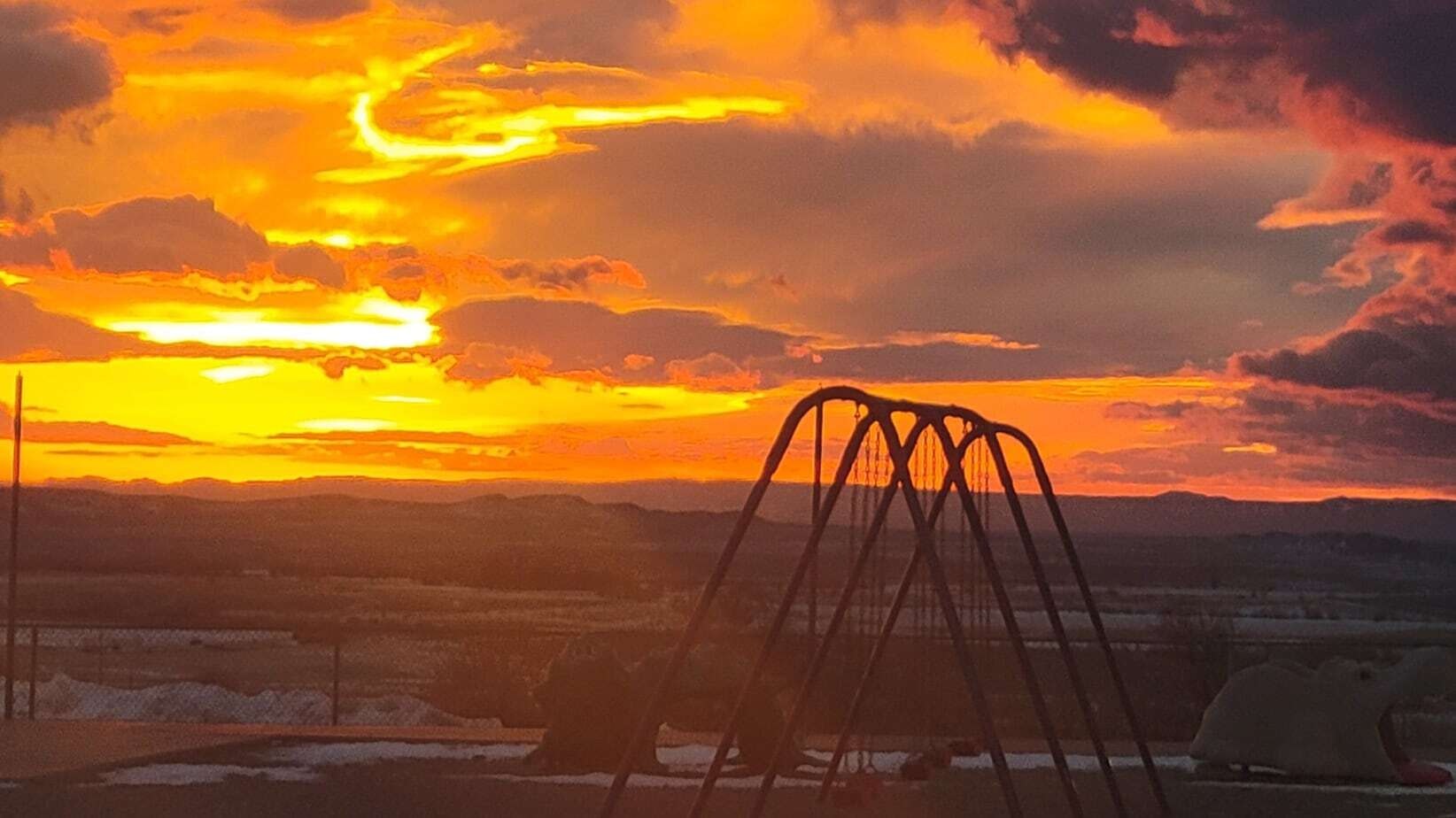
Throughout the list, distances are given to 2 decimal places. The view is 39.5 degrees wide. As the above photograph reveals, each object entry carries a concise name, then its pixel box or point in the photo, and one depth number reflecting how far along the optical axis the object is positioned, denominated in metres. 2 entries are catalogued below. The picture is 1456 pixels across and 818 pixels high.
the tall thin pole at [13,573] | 21.39
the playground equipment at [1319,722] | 17.30
